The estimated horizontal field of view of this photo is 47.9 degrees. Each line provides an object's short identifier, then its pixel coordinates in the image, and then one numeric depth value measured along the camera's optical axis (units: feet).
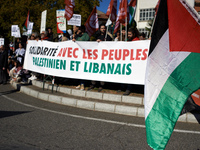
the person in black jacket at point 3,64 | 37.37
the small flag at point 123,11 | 27.76
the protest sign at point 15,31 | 46.62
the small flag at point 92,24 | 30.63
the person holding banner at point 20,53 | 38.59
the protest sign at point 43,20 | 34.52
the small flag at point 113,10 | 30.30
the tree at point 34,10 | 69.92
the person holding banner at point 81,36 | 28.00
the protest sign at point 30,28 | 39.19
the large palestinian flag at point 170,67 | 5.76
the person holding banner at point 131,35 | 25.32
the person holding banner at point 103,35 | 28.80
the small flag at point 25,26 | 42.16
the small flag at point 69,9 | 30.96
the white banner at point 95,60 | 22.81
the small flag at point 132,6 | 30.99
